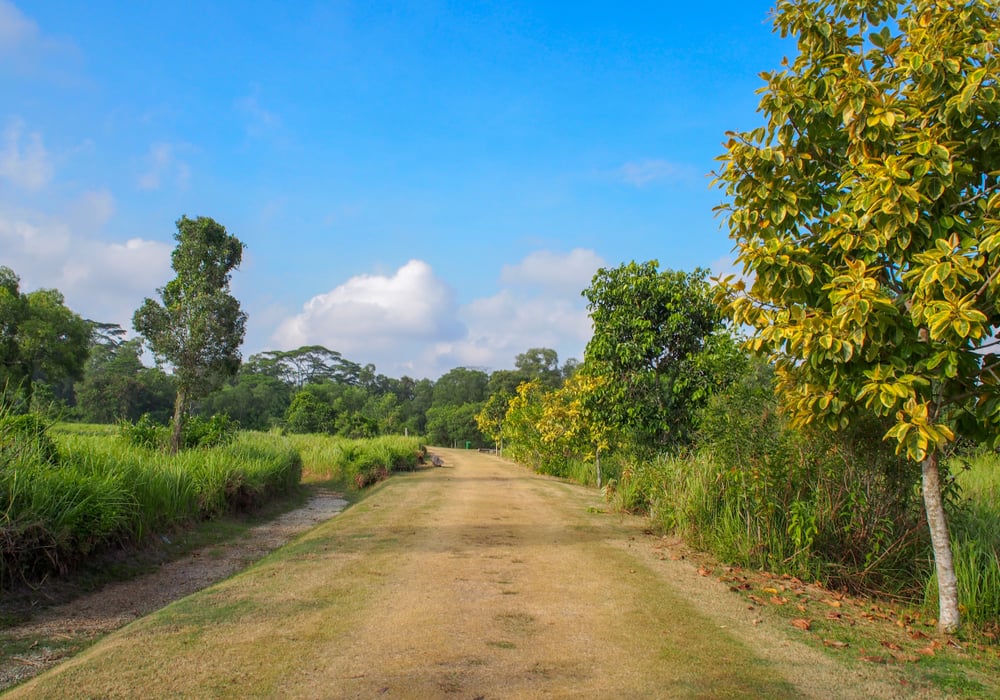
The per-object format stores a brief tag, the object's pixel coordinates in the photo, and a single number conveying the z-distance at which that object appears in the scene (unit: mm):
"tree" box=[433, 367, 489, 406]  87375
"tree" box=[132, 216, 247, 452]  17938
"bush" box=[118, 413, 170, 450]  13398
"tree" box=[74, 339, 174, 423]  47438
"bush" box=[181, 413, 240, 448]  16219
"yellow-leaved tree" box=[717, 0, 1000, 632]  4324
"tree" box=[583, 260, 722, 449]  11422
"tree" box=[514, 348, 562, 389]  79500
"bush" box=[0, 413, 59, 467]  6445
